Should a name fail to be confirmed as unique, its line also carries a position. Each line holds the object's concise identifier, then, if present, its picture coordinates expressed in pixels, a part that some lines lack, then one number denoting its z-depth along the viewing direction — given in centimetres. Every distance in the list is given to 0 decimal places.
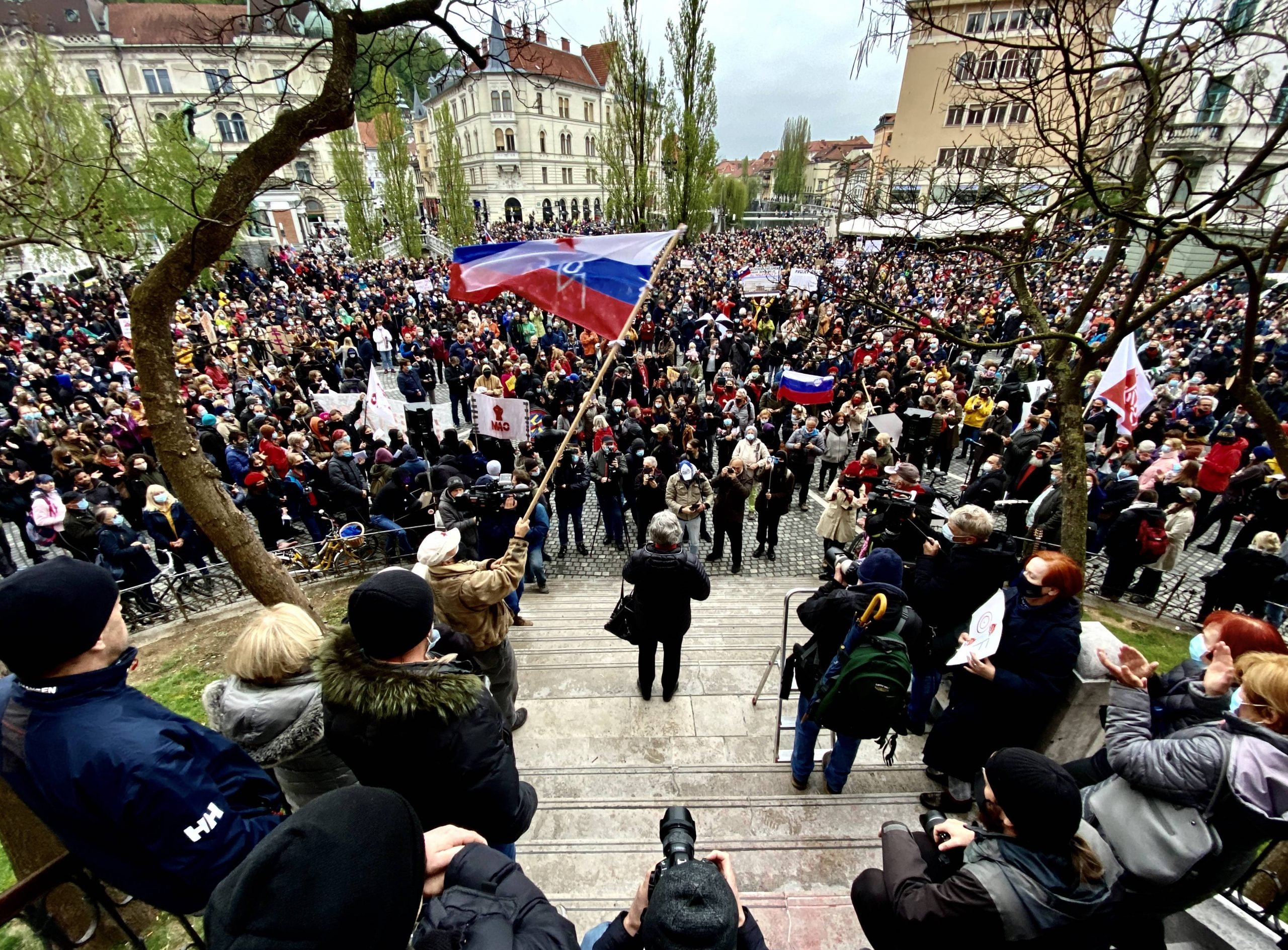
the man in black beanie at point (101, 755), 182
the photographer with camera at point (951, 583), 417
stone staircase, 346
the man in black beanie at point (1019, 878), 187
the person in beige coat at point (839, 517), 771
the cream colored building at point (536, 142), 6400
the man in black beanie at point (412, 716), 220
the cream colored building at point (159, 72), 4547
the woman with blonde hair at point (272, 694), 246
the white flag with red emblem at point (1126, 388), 768
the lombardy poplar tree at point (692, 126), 2762
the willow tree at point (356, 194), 3225
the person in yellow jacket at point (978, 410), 1224
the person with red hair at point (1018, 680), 337
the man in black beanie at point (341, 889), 112
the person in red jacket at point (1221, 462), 880
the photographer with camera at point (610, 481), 905
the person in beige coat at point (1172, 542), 710
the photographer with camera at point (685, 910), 150
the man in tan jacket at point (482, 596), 393
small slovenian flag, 1265
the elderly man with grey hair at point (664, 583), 458
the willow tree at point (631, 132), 2755
